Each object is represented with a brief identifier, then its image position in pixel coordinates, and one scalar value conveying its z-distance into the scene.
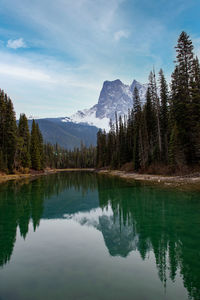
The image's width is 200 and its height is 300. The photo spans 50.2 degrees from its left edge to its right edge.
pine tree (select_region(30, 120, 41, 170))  65.18
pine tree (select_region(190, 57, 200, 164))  30.78
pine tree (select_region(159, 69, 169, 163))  46.75
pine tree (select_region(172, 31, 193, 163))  33.59
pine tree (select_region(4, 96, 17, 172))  52.22
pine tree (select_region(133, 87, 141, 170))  49.03
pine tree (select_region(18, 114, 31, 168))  57.61
